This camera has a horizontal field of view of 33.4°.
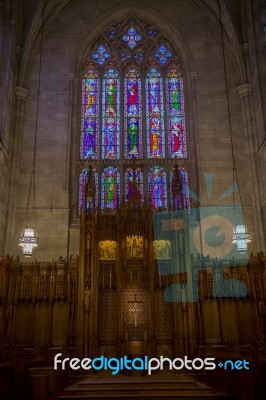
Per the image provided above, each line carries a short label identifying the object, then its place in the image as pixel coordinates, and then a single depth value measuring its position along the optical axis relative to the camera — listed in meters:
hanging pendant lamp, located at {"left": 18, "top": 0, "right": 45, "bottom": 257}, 15.45
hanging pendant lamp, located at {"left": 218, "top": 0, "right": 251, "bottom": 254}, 15.45
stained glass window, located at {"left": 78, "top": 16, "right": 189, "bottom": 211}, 20.31
